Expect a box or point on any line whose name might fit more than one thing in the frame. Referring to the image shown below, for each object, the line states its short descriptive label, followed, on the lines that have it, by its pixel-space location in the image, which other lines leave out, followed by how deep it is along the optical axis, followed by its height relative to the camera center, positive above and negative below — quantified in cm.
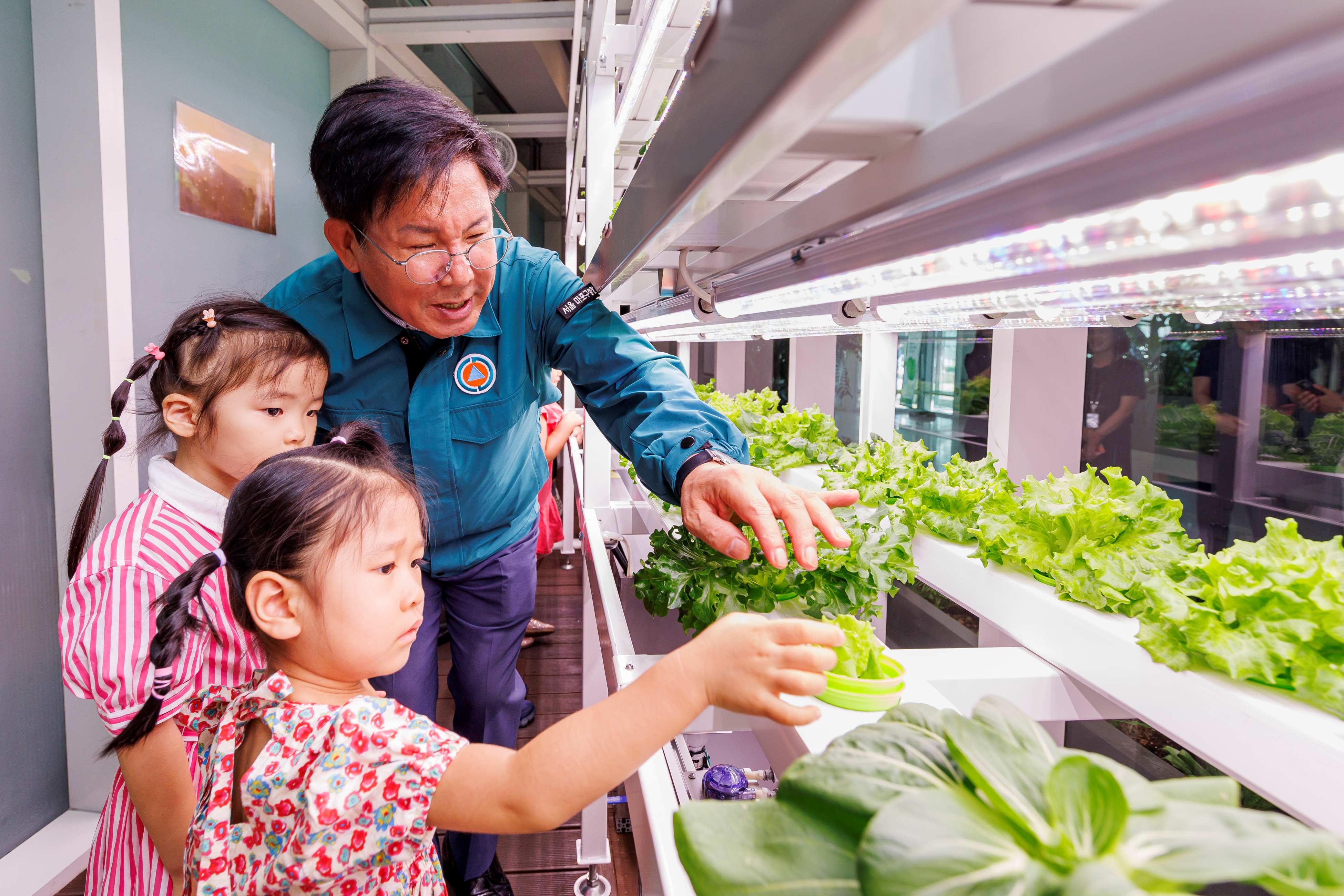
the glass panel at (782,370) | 532 +3
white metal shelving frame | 29 +11
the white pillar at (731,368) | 649 +5
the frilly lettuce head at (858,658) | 101 -38
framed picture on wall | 348 +95
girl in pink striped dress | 132 -35
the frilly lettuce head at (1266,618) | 95 -31
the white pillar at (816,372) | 465 +3
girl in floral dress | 78 -43
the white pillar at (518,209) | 1025 +217
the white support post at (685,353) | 607 +16
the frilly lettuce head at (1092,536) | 128 -29
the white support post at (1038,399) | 232 -6
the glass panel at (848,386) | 442 -6
